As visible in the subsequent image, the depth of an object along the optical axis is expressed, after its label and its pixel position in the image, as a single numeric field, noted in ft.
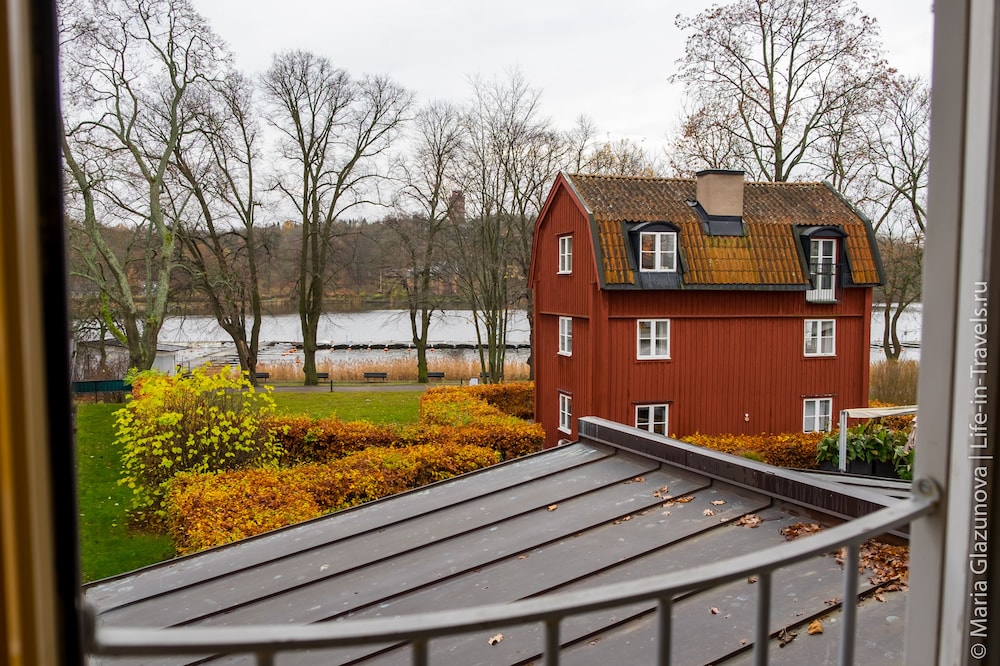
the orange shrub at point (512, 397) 55.26
